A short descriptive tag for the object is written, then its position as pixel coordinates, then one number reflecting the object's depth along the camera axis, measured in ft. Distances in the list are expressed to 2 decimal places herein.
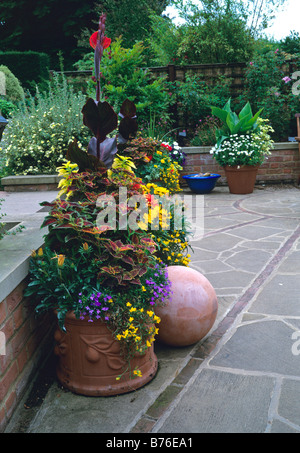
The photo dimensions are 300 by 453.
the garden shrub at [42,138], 18.02
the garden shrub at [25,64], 49.73
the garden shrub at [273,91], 29.09
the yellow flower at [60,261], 7.67
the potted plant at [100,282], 7.57
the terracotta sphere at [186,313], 9.06
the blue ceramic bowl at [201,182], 25.89
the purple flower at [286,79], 29.60
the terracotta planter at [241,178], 25.26
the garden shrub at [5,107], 33.47
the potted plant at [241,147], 24.56
